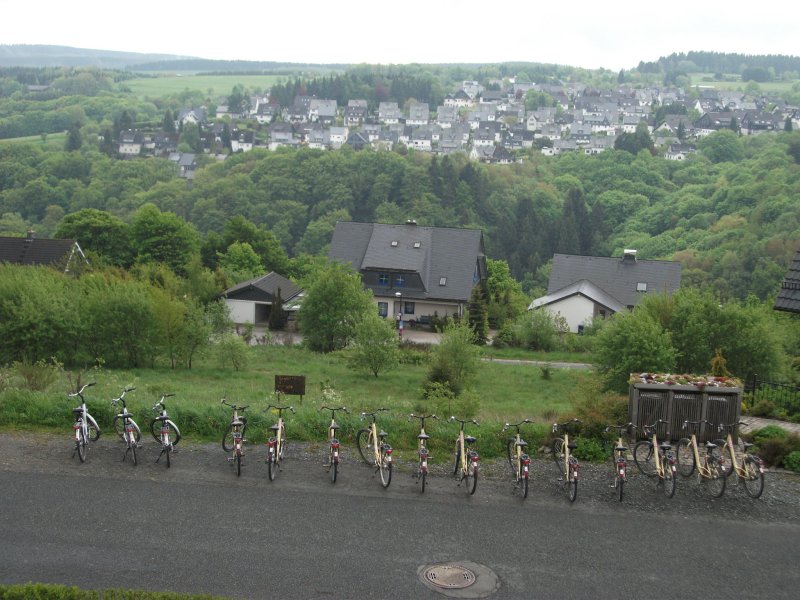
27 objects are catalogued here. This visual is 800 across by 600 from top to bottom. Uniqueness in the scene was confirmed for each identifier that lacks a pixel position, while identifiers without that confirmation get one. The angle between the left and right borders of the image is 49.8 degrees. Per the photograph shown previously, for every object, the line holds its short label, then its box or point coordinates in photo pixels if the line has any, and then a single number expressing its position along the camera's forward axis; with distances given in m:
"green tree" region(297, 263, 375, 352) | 34.38
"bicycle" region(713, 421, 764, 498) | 11.75
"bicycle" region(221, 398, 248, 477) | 12.12
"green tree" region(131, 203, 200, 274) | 60.62
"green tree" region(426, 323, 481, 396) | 24.67
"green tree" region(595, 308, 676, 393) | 20.33
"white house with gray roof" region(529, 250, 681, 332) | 46.53
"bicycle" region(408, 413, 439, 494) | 11.72
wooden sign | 14.52
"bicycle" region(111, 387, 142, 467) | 12.31
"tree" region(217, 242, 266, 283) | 57.16
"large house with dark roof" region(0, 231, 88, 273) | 45.94
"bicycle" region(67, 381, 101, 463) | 12.31
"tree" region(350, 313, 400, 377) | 28.70
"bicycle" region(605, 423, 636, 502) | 11.63
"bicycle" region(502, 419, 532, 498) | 11.66
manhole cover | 9.20
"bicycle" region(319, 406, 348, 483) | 11.95
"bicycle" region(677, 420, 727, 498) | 12.07
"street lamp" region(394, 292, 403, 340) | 42.13
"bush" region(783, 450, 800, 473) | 12.95
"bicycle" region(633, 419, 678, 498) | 11.88
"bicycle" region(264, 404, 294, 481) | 11.95
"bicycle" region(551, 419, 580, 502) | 11.56
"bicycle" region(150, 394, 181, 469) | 12.29
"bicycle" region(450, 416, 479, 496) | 11.70
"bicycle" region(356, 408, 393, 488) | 11.86
